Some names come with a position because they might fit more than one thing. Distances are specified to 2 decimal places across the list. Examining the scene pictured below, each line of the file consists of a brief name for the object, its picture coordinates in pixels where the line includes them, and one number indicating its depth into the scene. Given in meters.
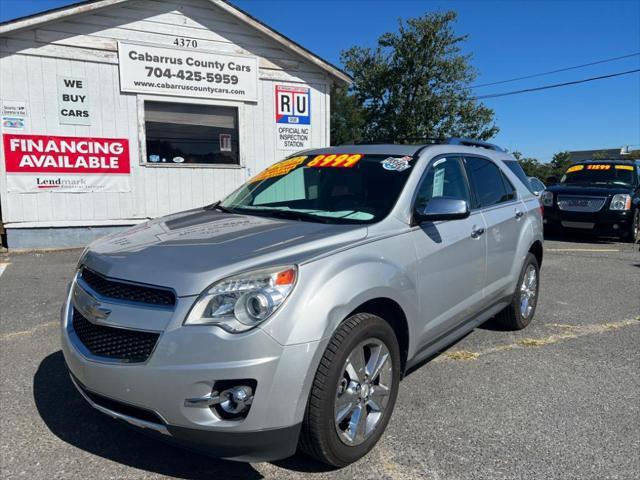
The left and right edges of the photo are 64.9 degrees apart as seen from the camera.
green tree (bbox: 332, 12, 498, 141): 31.78
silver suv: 2.20
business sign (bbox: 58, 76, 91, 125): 8.80
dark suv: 10.85
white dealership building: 8.63
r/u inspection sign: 10.60
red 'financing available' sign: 8.62
